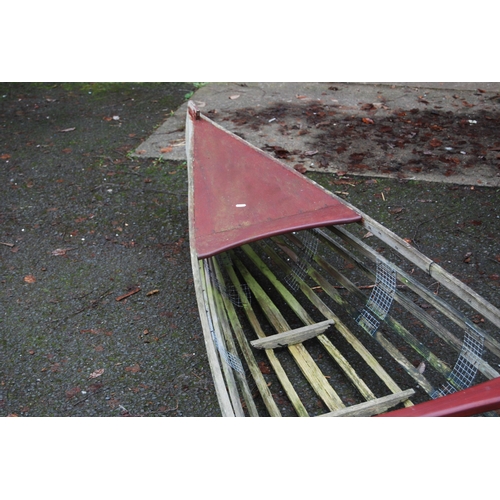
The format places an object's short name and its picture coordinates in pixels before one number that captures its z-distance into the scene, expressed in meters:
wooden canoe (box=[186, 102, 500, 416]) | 2.83
